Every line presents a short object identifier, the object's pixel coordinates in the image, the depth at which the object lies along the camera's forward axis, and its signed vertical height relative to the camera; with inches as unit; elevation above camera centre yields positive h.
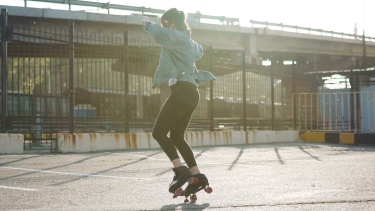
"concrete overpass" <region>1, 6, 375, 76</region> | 1395.2 +225.1
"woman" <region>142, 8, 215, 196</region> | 201.8 +10.2
